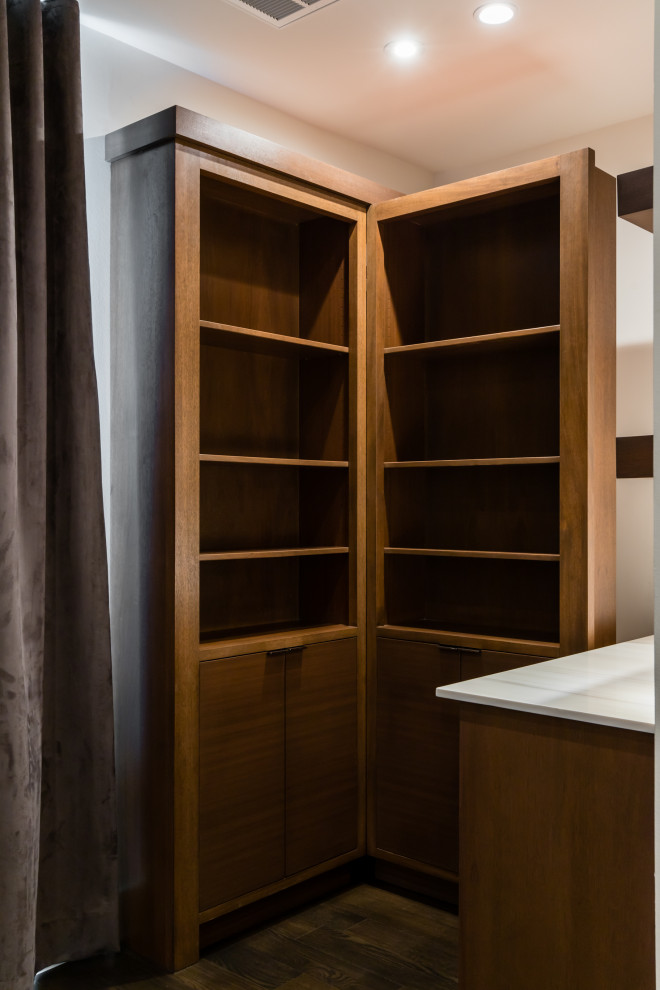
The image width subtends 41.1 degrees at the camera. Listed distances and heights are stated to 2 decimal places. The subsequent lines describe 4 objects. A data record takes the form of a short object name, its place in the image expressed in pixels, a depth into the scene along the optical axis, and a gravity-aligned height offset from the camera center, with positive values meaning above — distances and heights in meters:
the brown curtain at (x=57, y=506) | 2.36 -0.03
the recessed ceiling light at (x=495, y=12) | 2.47 +1.37
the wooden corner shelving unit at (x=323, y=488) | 2.54 +0.03
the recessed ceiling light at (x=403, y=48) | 2.68 +1.38
